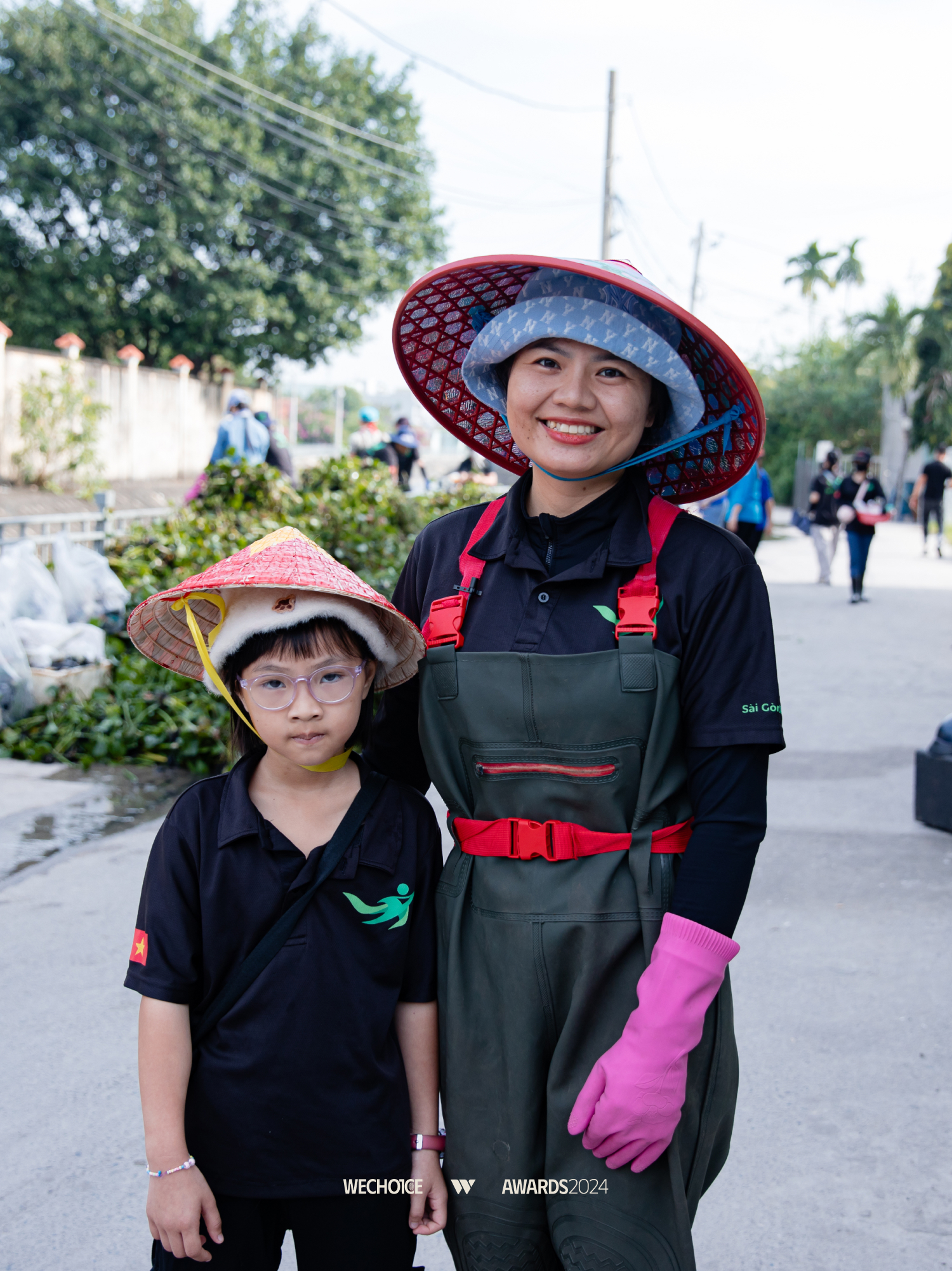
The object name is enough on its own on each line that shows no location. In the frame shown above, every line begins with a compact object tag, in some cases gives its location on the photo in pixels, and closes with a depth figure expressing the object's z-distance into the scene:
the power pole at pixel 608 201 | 20.92
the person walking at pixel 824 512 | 13.82
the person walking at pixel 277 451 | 10.41
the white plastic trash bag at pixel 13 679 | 5.81
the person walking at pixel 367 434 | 13.94
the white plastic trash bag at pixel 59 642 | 6.13
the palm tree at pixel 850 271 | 59.31
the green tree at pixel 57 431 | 19.28
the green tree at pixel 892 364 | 34.81
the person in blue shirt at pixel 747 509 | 10.42
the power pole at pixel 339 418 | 42.70
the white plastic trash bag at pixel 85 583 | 6.71
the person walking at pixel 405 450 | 14.38
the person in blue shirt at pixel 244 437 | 9.74
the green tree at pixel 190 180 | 28.80
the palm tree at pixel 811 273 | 60.09
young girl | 1.60
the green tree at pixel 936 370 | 33.19
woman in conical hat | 1.52
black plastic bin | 4.94
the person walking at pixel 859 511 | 11.64
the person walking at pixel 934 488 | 17.80
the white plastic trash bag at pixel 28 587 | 6.30
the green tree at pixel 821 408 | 39.28
